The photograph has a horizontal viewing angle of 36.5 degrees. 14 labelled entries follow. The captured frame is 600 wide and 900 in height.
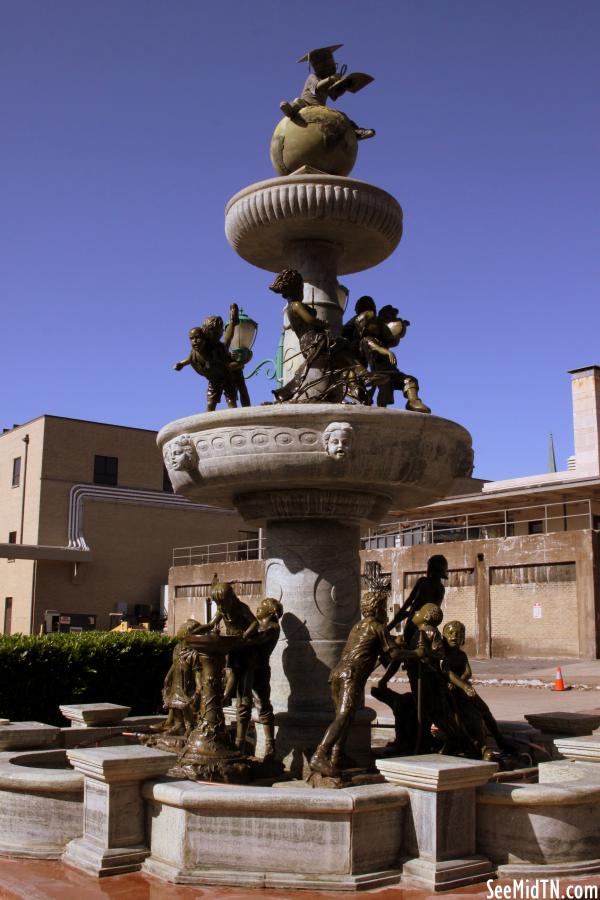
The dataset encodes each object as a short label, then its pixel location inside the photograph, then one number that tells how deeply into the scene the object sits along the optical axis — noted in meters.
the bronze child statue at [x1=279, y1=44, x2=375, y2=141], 9.09
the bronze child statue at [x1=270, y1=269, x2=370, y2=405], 7.34
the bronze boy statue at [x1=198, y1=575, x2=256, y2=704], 6.79
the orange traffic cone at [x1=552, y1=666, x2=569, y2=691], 19.59
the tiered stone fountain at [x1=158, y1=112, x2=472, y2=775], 6.45
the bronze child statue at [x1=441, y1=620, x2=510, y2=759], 6.55
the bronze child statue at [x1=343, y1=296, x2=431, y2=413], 7.35
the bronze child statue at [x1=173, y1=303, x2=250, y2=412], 7.62
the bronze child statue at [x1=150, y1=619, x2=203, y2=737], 7.10
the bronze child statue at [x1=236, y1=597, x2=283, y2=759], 6.72
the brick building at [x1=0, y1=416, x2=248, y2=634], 38.53
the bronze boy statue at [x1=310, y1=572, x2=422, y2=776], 5.86
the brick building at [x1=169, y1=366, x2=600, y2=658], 24.77
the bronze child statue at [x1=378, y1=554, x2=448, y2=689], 7.57
